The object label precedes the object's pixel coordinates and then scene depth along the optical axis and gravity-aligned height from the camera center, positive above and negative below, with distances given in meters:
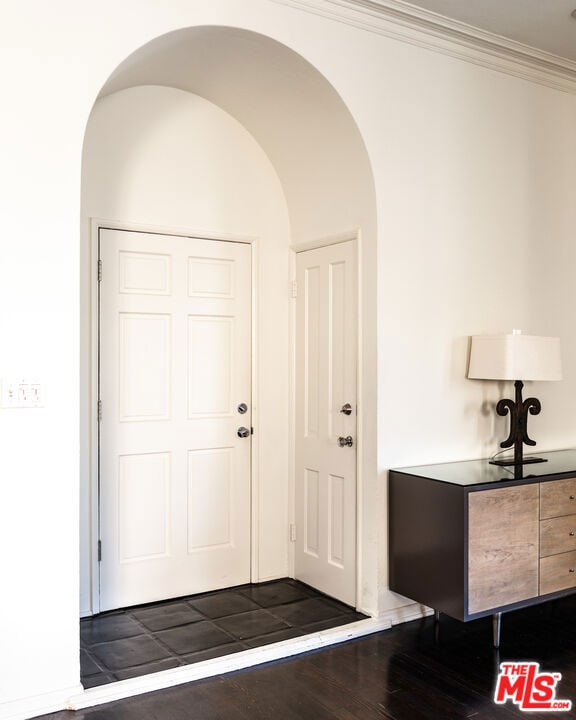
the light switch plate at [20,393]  2.48 -0.09
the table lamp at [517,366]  3.43 +0.00
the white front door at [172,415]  3.52 -0.25
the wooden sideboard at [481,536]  2.99 -0.76
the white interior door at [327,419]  3.56 -0.28
